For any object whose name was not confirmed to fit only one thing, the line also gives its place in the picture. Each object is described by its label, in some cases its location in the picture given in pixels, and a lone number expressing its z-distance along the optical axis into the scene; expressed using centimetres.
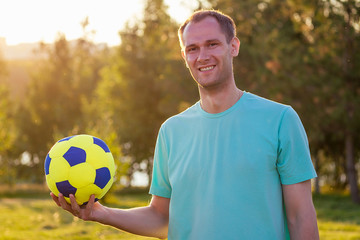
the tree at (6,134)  2744
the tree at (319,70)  1853
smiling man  247
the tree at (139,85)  3131
